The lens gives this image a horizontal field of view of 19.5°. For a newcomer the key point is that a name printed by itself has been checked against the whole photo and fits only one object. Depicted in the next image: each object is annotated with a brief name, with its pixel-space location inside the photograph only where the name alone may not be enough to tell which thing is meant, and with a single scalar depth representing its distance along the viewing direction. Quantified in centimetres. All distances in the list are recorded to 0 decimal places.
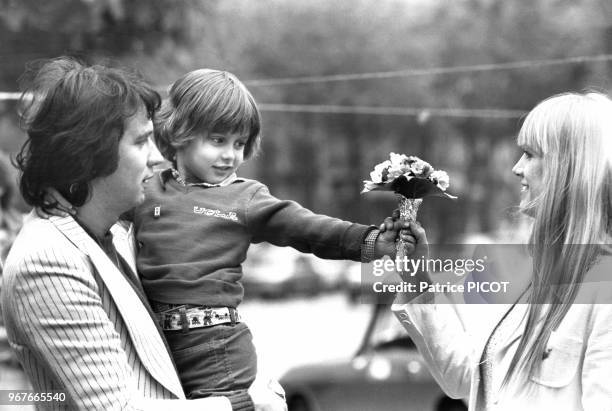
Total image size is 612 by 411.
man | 365
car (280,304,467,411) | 1307
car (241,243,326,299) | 3810
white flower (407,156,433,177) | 431
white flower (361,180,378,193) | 441
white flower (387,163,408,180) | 433
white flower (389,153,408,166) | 434
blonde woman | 383
